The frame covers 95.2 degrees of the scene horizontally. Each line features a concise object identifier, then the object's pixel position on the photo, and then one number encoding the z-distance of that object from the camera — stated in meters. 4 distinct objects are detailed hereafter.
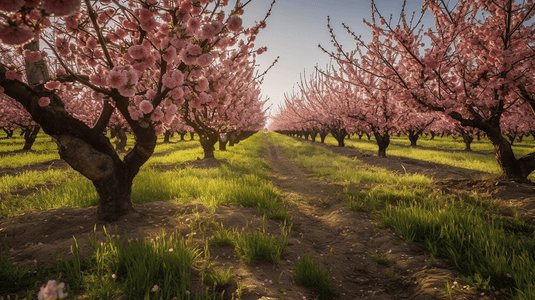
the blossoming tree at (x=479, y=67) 5.52
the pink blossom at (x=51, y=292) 0.94
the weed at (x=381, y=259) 3.23
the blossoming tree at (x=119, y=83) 3.02
